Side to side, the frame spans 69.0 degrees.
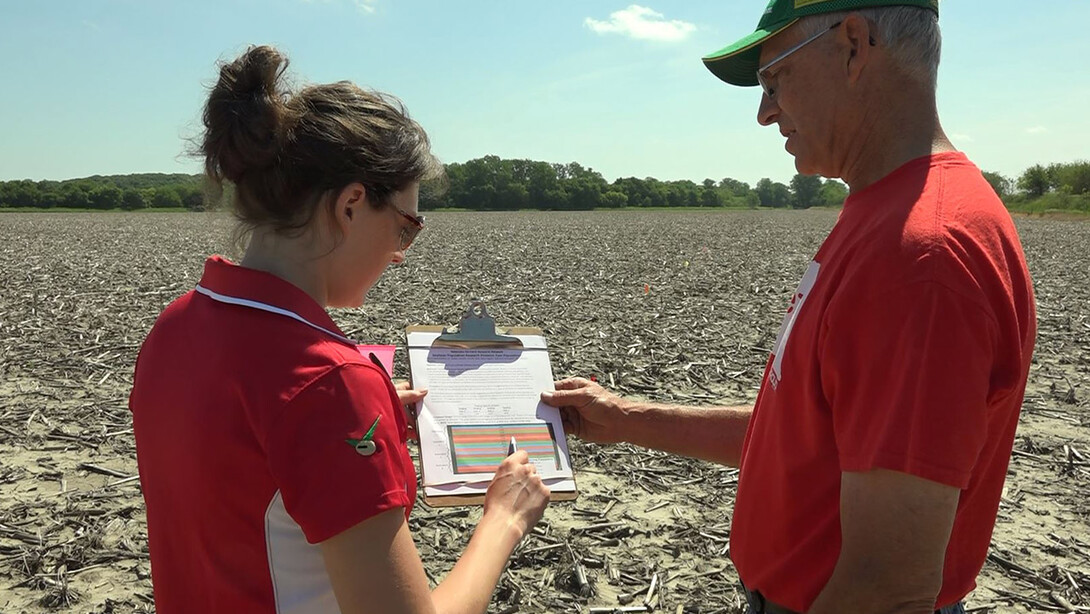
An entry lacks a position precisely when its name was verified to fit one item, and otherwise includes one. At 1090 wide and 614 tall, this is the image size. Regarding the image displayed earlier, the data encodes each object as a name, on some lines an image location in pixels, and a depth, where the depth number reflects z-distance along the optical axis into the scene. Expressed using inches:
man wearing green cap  60.4
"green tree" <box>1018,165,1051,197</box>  3206.2
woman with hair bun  58.7
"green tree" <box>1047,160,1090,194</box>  3090.6
